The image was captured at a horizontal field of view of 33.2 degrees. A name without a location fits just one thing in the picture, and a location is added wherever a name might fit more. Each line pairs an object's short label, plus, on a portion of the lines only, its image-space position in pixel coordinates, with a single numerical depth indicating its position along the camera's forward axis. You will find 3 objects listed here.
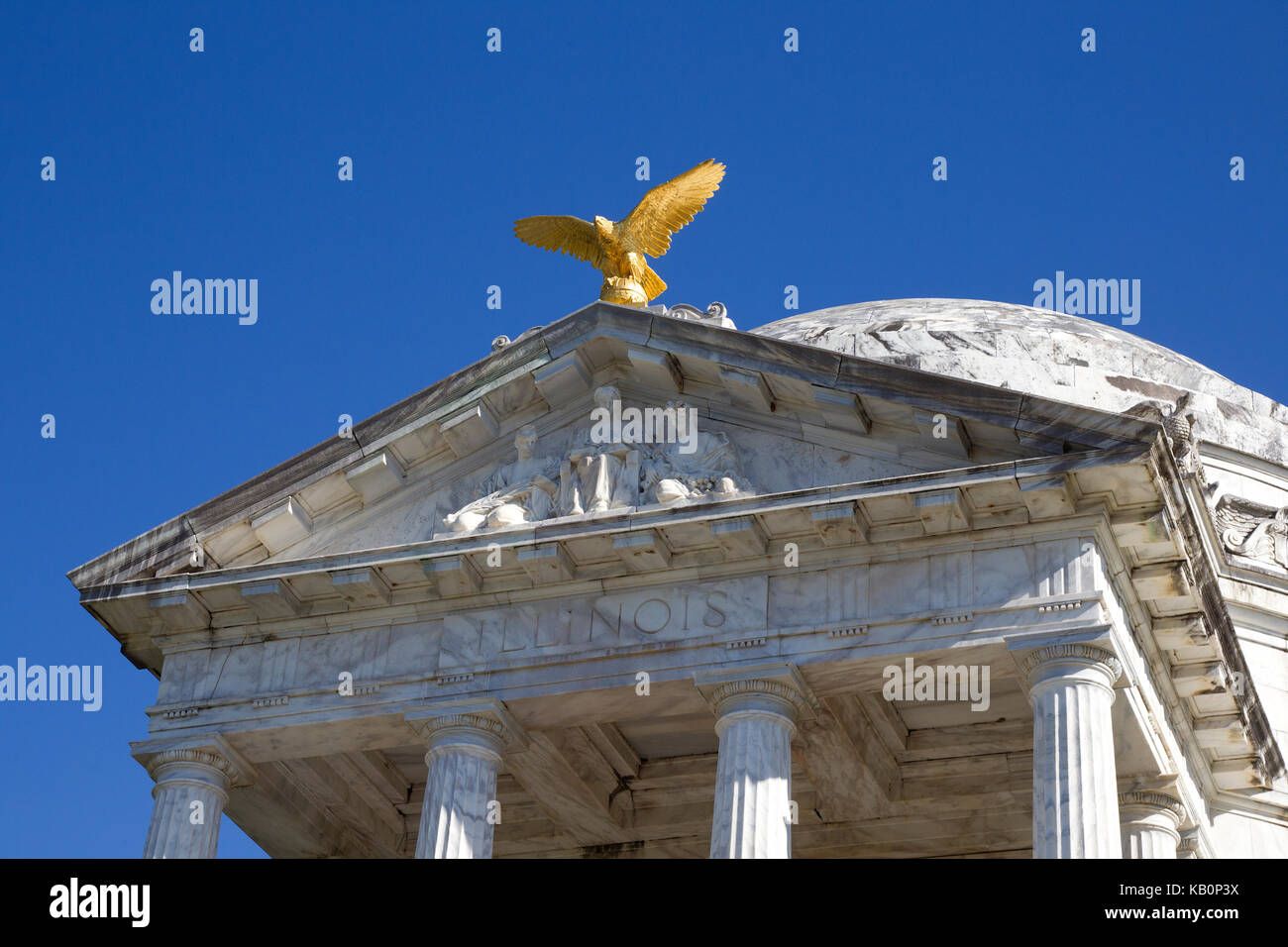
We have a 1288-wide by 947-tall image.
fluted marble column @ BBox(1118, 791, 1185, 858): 28.39
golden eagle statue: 30.45
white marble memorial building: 26.44
